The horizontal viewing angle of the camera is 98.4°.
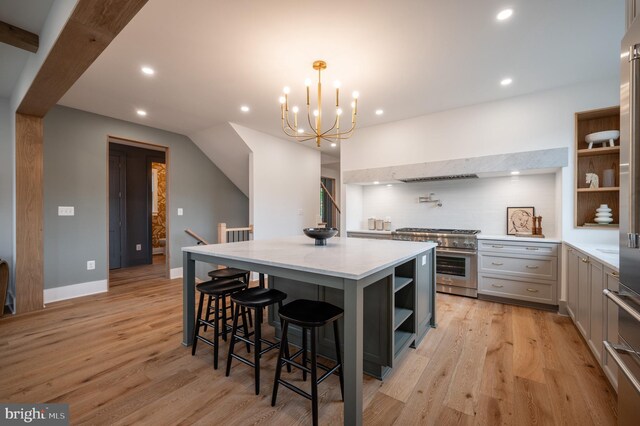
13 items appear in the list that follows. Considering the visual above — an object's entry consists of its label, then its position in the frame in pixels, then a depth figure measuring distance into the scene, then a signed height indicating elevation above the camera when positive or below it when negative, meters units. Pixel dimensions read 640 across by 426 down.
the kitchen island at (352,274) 1.48 -0.40
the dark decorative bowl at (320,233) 2.56 -0.20
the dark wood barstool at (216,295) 2.19 -0.67
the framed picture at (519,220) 3.80 -0.13
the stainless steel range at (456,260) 3.73 -0.68
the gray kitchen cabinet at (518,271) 3.27 -0.75
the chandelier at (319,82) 2.51 +1.27
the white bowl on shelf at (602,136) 2.97 +0.81
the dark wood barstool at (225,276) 2.37 -0.59
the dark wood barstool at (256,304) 1.87 -0.63
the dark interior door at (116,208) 5.95 +0.12
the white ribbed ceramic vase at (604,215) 3.05 -0.05
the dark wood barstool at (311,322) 1.56 -0.65
